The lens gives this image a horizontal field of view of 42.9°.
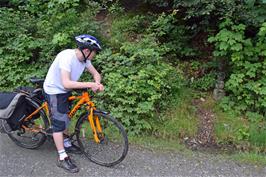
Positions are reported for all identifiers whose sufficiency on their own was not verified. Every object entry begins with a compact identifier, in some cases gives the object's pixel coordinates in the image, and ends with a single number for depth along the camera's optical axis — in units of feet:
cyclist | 13.19
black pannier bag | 14.71
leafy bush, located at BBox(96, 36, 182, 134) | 17.81
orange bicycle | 14.40
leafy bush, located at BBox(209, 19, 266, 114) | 17.90
